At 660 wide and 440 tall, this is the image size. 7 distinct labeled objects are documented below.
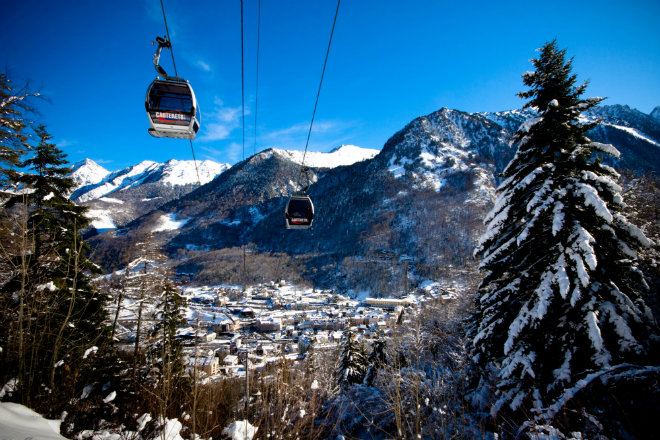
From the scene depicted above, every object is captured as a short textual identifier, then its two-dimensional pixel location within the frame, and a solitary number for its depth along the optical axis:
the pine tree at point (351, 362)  12.84
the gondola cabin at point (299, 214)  10.80
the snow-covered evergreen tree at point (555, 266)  4.58
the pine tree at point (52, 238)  4.76
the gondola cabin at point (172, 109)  6.74
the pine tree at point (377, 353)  12.80
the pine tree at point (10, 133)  7.67
